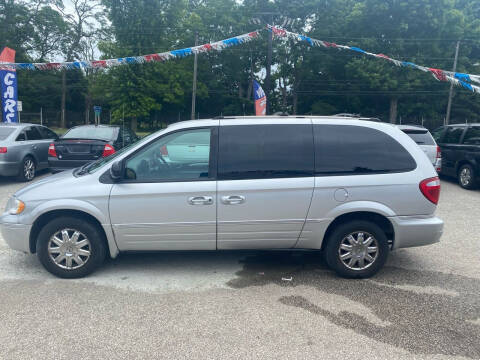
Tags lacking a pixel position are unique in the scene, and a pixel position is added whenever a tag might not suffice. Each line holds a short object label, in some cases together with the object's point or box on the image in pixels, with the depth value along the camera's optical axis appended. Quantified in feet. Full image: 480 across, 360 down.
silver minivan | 13.39
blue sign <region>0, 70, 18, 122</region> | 49.70
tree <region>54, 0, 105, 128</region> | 131.95
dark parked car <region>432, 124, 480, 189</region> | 31.78
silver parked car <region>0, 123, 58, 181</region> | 30.17
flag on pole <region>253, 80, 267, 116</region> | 59.52
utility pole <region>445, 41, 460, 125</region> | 95.64
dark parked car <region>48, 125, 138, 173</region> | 29.27
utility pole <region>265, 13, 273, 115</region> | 60.83
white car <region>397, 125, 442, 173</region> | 31.50
